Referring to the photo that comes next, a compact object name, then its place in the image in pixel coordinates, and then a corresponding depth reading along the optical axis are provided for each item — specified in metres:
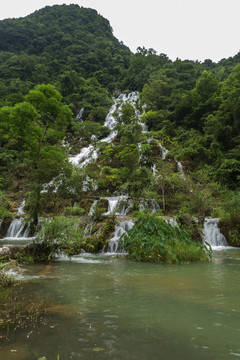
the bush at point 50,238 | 8.36
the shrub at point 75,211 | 17.58
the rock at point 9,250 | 7.93
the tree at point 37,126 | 12.20
